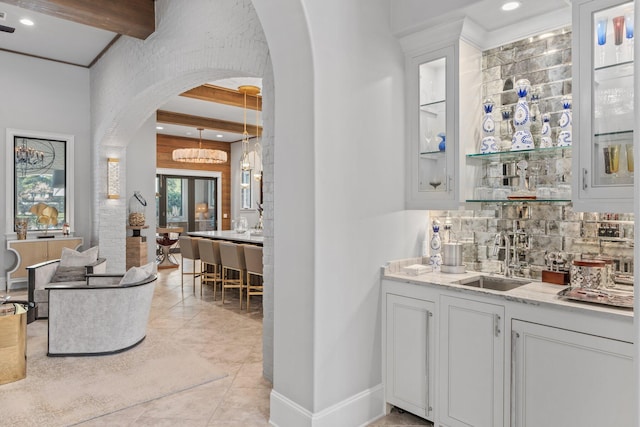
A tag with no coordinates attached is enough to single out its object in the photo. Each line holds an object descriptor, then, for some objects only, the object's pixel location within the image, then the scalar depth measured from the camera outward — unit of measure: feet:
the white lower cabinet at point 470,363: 7.16
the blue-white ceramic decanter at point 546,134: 8.26
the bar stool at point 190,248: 20.70
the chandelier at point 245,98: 21.92
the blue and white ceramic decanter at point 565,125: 7.99
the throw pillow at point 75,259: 16.05
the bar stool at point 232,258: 17.44
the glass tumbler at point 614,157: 6.50
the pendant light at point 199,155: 26.68
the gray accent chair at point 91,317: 11.64
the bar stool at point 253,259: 16.26
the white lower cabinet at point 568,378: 5.92
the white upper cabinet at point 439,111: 8.68
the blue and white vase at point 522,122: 8.36
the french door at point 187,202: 36.52
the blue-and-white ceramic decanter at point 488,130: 8.82
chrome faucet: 8.81
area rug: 8.86
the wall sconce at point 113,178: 21.81
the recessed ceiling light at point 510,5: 7.81
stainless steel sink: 8.48
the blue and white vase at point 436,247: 9.43
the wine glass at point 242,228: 23.30
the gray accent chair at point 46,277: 14.57
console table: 20.35
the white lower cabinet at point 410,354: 8.16
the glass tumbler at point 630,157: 6.35
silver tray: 6.17
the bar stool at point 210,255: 19.30
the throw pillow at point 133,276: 12.20
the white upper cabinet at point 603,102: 6.48
